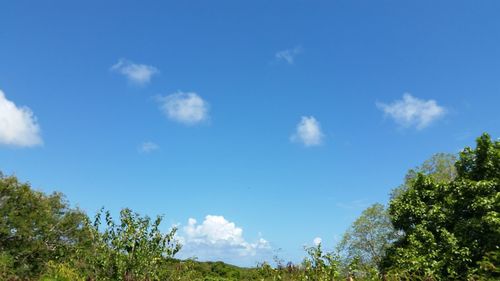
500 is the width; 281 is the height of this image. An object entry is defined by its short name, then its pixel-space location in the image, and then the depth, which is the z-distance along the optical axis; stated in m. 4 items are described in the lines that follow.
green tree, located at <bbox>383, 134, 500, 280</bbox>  28.38
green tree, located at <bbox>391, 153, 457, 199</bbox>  47.87
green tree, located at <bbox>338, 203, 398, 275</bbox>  49.19
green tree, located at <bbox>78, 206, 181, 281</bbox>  15.66
